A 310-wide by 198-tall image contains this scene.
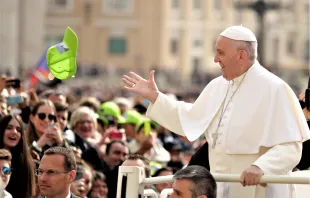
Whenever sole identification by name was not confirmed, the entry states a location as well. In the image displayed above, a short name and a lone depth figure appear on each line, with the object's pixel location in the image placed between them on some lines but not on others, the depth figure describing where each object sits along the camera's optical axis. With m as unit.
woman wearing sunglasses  26.74
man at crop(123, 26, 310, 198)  18.36
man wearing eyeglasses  18.62
